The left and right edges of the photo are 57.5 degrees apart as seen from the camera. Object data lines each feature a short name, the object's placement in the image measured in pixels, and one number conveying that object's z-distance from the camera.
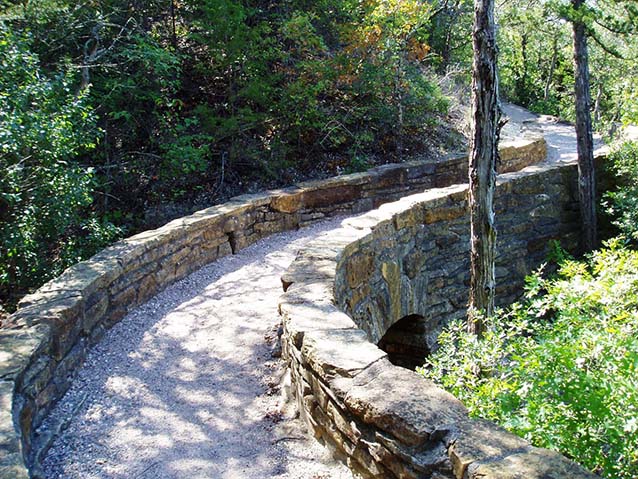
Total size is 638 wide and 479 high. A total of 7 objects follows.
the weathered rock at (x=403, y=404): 2.57
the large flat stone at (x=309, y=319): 3.55
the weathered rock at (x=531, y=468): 2.17
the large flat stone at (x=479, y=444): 2.34
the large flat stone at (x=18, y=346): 3.30
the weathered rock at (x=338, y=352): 3.07
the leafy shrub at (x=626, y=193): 8.99
